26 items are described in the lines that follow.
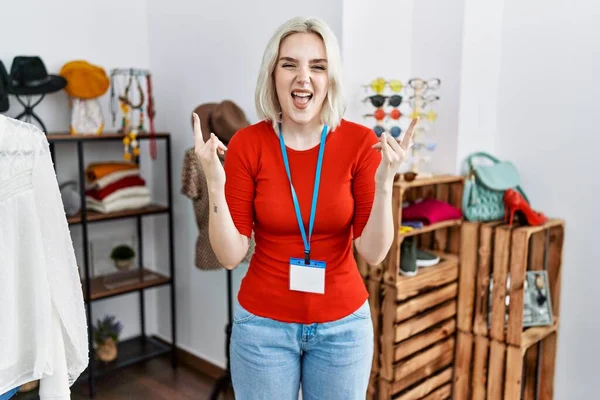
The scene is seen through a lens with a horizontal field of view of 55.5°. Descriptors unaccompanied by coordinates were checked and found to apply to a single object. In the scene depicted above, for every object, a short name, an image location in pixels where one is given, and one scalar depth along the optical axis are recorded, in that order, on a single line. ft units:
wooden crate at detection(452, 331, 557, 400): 7.70
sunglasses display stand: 7.54
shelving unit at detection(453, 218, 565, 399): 7.58
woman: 4.73
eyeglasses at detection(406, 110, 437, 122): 7.87
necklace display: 9.48
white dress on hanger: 4.11
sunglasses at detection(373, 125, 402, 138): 7.58
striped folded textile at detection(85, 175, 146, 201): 9.61
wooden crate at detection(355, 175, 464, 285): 7.11
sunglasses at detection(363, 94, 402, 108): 7.48
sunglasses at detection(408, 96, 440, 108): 7.87
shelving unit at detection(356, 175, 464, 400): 7.23
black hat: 8.48
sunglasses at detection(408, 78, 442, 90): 7.82
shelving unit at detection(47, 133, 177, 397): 9.13
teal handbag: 7.97
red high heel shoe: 7.70
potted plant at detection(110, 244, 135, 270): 10.45
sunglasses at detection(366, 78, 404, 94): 7.51
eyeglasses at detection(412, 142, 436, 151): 7.97
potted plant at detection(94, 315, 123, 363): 10.07
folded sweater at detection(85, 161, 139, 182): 9.70
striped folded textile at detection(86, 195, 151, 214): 9.59
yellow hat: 9.01
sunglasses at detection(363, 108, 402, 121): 7.52
